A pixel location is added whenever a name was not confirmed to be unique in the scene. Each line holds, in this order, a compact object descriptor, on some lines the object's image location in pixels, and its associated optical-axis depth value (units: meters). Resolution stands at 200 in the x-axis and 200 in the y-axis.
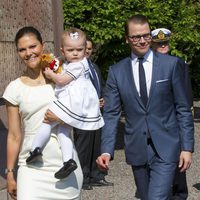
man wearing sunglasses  9.15
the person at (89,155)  10.41
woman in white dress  5.32
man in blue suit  6.02
